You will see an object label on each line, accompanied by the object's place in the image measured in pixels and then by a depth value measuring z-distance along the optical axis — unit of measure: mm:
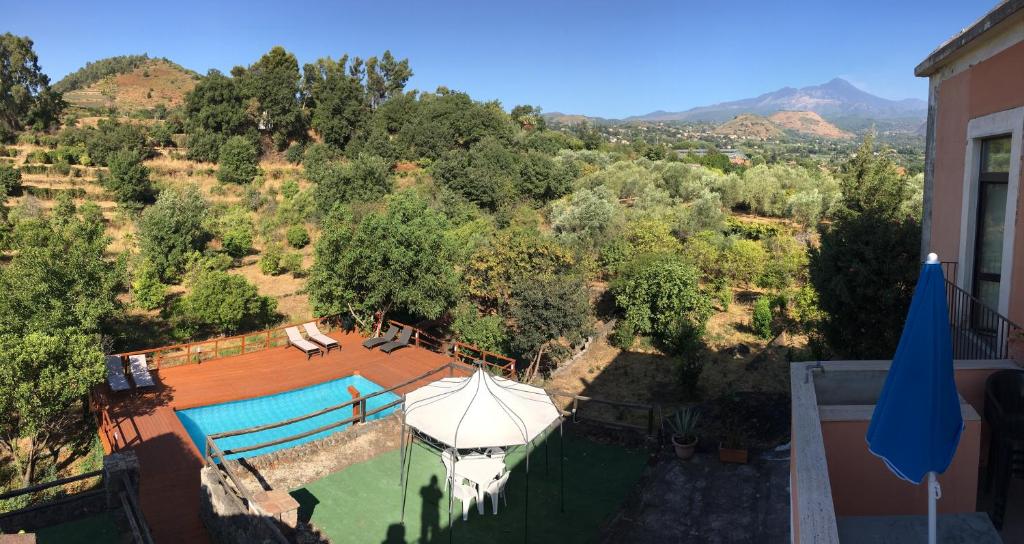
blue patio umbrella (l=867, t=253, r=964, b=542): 3227
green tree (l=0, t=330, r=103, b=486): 9922
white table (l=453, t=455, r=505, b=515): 7762
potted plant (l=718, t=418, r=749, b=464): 8649
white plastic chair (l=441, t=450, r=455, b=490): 8164
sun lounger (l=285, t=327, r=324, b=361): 15562
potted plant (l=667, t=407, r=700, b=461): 8938
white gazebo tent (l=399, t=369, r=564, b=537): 7348
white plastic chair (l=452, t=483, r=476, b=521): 7953
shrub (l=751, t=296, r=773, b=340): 18670
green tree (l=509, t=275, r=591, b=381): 14734
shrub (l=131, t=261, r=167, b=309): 20250
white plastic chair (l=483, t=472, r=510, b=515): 8045
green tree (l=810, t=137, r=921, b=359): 9531
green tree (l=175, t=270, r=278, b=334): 17047
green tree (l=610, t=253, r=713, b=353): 17391
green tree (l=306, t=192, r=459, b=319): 16219
